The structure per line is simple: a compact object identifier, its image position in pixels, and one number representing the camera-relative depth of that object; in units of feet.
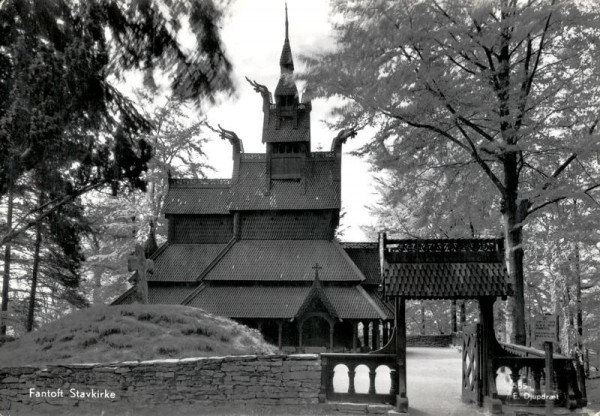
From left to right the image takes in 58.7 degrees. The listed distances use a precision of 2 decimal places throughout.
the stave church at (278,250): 77.30
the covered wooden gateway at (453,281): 30.19
